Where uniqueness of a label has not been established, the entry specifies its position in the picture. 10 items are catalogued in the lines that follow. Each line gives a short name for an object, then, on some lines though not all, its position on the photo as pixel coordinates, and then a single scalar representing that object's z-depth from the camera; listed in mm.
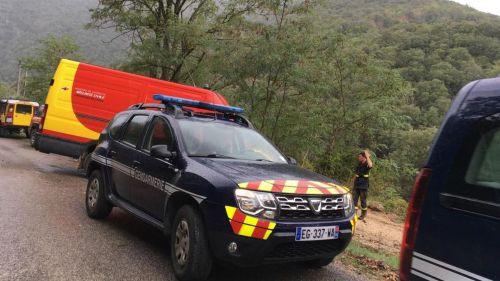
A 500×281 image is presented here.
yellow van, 27703
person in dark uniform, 10507
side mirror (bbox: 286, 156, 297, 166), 5863
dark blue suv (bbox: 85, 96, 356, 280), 4180
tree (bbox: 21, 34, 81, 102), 35719
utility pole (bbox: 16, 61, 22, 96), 51756
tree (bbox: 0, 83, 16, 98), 74225
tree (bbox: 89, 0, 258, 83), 19153
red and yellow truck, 11344
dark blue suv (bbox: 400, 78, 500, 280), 2412
